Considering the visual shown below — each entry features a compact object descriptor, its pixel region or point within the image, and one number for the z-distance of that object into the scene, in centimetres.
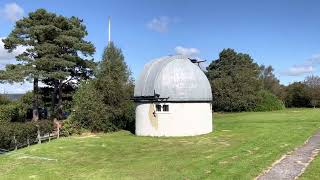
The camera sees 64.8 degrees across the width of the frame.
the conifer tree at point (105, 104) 2008
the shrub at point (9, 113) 2701
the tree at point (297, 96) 4606
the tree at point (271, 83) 4971
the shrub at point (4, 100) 3338
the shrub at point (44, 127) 2007
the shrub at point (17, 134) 1682
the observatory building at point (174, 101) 1759
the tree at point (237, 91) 3921
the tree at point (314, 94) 4462
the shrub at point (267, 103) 4013
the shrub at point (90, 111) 1999
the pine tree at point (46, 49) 2535
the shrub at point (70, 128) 2017
